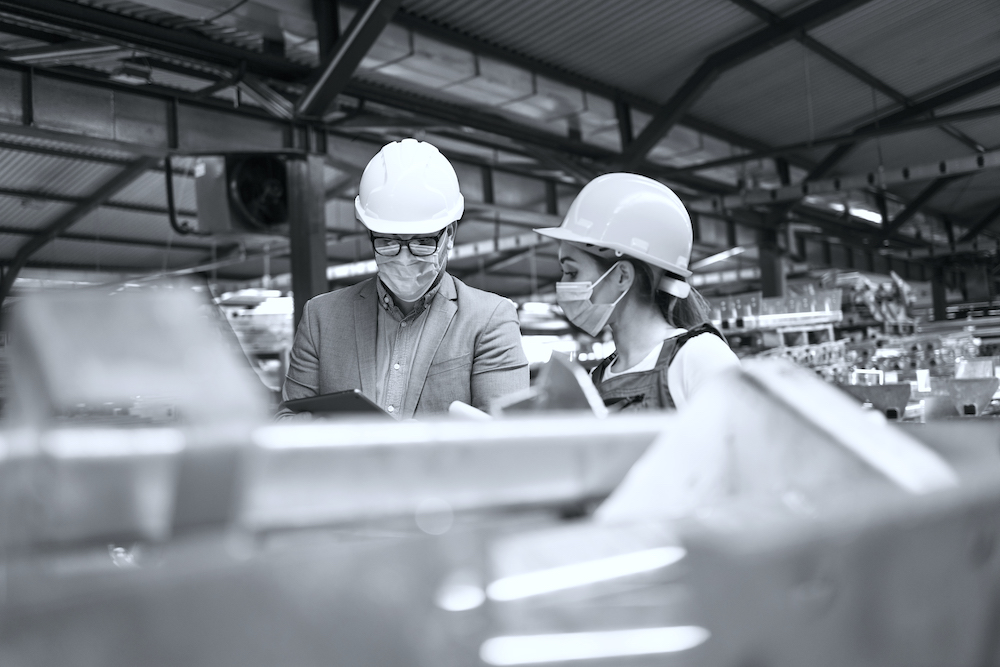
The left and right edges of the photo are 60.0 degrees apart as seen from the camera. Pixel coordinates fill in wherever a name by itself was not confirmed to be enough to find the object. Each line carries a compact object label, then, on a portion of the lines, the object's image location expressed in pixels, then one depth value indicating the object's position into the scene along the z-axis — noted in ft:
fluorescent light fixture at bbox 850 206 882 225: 41.04
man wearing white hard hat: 6.26
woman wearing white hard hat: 5.25
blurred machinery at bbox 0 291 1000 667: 1.30
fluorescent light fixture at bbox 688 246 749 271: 38.91
